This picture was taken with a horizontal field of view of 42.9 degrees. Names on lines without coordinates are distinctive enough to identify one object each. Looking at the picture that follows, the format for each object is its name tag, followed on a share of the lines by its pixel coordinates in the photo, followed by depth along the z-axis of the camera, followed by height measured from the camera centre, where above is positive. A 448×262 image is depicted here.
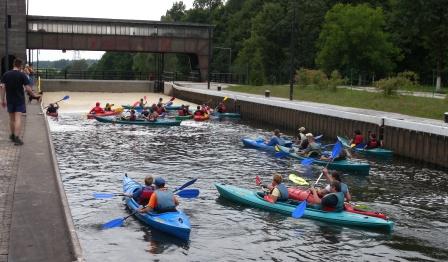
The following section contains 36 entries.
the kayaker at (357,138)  26.59 -2.72
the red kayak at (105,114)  39.12 -2.83
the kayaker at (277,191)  15.48 -3.10
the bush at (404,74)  37.06 +0.51
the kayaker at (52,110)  39.08 -2.66
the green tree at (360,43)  58.22 +3.81
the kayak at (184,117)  38.93 -2.93
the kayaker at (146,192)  14.04 -2.94
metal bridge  66.75 +4.50
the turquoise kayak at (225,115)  44.16 -3.01
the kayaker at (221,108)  44.89 -2.51
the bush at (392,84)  37.62 -0.19
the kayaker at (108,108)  40.03 -2.48
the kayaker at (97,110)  39.44 -2.60
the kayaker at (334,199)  14.49 -3.05
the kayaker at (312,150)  23.48 -2.92
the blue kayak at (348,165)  21.52 -3.26
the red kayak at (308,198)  14.44 -3.27
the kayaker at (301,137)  25.17 -2.60
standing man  14.63 -0.49
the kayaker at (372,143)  26.08 -2.84
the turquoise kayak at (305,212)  13.99 -3.42
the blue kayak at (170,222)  12.46 -3.30
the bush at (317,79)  46.72 -0.04
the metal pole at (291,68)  39.52 +0.67
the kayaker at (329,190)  14.78 -2.79
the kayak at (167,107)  43.54 -2.76
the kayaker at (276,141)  26.08 -2.88
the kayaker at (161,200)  13.24 -2.93
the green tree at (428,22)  50.53 +5.46
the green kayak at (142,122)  36.25 -3.07
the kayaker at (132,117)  36.59 -2.78
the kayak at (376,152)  25.69 -3.21
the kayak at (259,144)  26.23 -3.20
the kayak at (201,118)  40.53 -3.01
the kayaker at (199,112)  41.17 -2.65
